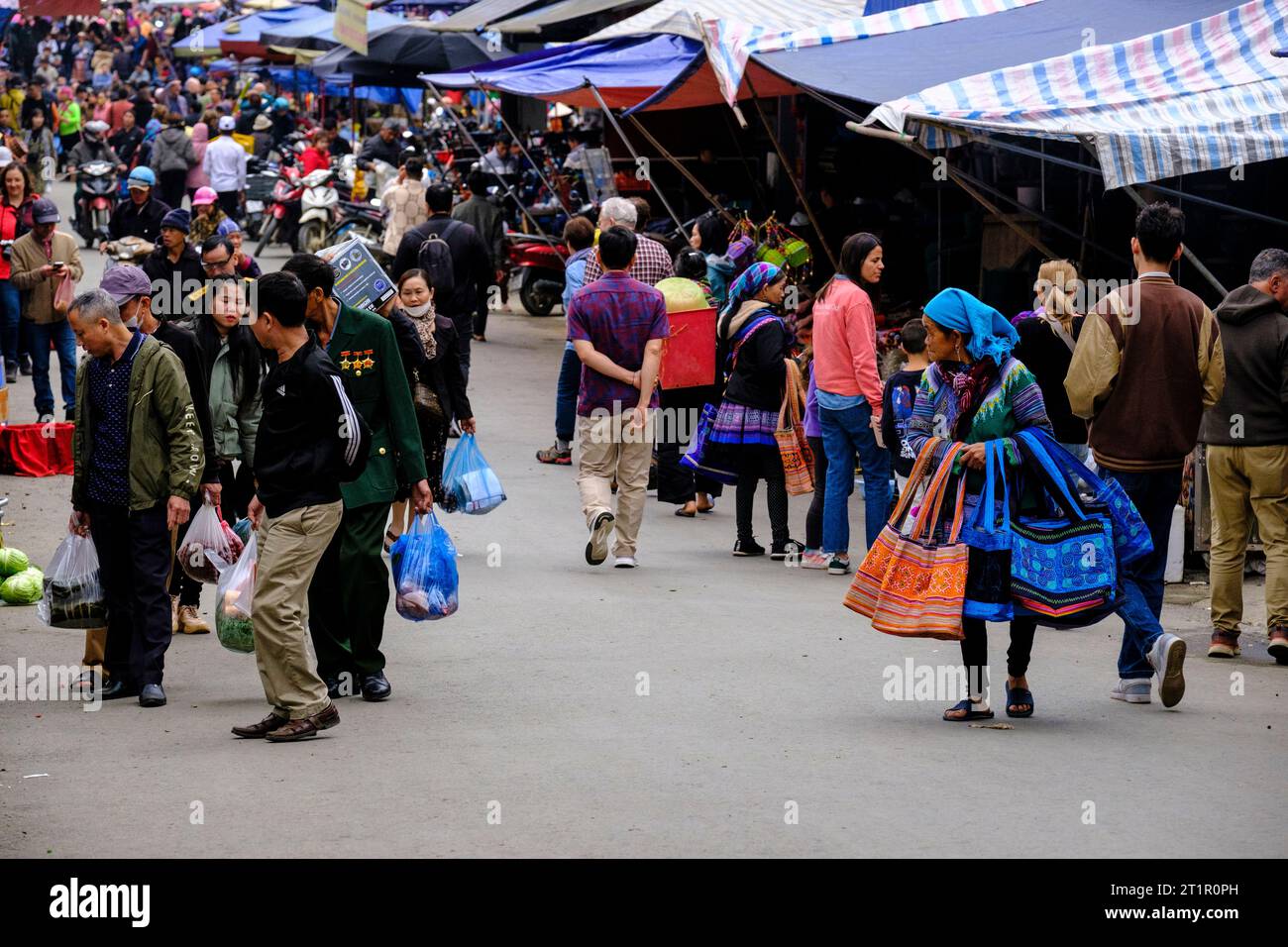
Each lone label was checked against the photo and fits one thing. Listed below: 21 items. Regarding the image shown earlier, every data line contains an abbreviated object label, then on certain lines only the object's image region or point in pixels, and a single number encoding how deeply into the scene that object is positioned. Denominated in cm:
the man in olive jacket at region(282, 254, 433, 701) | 730
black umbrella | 2558
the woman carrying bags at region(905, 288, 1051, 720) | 688
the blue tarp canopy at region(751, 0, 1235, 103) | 1193
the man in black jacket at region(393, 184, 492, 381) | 1467
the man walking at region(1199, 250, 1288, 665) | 835
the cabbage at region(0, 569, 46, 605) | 962
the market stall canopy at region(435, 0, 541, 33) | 2308
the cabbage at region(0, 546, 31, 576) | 978
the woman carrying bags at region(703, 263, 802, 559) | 1066
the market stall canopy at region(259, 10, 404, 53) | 3225
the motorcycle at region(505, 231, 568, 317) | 2092
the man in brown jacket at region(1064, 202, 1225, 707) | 747
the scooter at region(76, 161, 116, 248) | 2655
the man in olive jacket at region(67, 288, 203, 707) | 736
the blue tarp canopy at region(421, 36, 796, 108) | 1697
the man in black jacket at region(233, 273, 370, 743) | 661
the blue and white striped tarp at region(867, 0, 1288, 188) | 927
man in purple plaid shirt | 1004
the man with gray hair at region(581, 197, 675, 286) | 1280
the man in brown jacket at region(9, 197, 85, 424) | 1447
